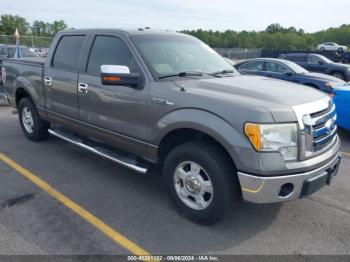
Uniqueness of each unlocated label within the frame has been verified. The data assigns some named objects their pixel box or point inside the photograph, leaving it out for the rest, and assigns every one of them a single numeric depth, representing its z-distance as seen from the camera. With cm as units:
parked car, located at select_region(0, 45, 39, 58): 1388
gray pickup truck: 312
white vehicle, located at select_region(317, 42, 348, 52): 5562
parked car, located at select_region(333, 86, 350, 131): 675
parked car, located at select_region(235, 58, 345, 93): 1031
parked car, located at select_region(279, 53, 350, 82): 1575
